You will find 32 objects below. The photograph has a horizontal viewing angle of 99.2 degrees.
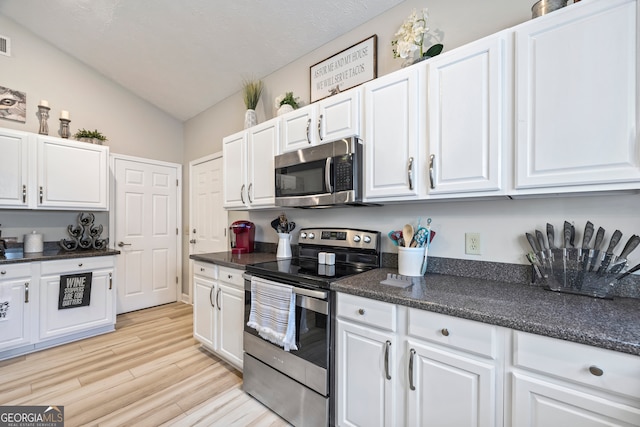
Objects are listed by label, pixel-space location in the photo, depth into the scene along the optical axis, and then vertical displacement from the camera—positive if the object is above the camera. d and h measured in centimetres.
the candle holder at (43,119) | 299 +103
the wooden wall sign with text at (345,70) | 209 +119
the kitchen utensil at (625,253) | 117 -17
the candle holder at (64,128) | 311 +96
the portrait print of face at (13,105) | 290 +116
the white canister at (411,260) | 161 -28
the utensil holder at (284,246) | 239 -30
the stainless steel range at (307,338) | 152 -74
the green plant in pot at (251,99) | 265 +117
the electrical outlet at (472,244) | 161 -18
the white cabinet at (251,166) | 232 +42
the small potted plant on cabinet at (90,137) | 319 +89
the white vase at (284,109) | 235 +90
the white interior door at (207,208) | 357 +6
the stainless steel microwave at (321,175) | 174 +26
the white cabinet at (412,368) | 105 -69
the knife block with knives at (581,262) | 121 -23
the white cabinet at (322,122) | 180 +65
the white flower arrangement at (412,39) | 158 +103
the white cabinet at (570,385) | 82 -56
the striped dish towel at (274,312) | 162 -63
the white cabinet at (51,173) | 265 +41
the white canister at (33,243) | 290 -34
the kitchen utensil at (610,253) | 121 -18
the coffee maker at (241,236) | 274 -24
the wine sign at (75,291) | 274 -81
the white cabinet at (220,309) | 214 -83
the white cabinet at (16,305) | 245 -87
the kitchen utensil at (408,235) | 167 -14
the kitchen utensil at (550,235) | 136 -11
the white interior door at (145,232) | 364 -28
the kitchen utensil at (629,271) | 118 -25
